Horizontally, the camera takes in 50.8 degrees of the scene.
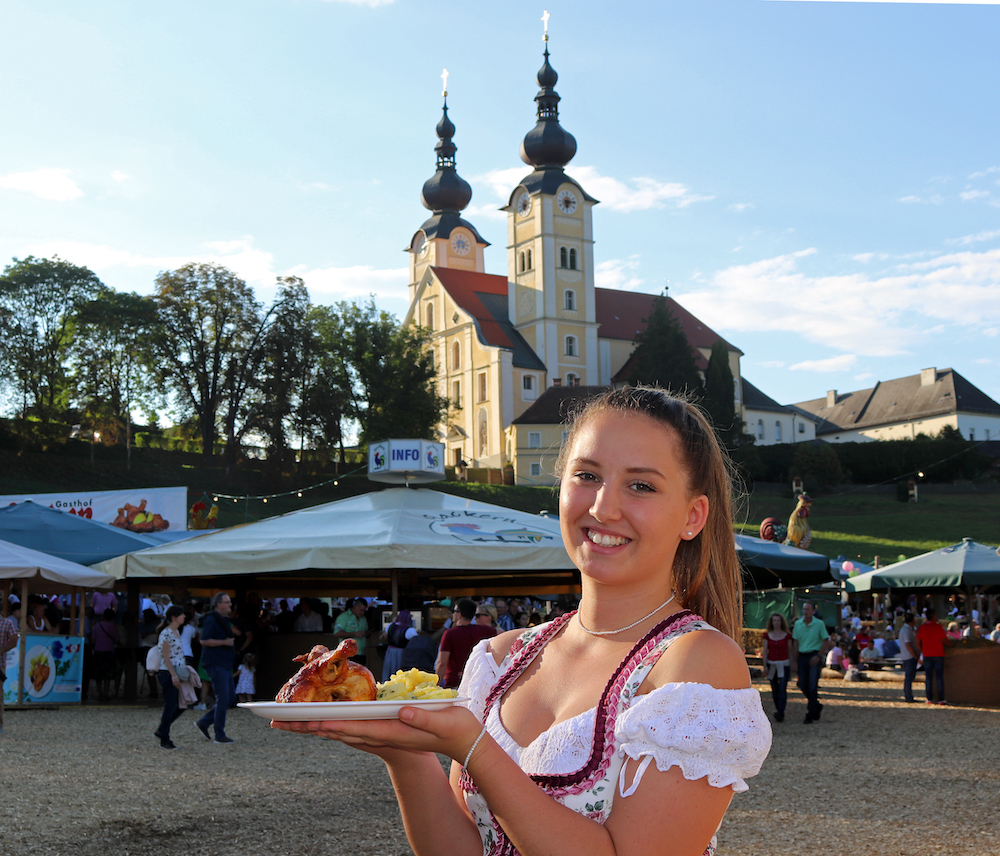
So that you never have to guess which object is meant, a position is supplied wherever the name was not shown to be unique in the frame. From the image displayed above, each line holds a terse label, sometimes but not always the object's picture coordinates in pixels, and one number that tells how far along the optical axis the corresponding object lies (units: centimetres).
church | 8075
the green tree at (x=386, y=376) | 6538
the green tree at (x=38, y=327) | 5503
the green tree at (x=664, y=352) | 7519
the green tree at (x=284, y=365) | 5872
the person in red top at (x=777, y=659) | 1468
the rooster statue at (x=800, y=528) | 2639
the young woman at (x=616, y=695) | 173
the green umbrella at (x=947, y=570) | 1792
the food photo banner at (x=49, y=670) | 1708
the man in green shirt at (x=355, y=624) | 1667
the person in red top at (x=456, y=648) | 1041
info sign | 1961
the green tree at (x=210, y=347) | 5766
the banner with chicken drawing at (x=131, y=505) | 2919
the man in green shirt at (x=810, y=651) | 1483
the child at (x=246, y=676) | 1694
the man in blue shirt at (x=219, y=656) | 1188
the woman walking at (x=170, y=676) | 1198
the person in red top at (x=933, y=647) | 1747
